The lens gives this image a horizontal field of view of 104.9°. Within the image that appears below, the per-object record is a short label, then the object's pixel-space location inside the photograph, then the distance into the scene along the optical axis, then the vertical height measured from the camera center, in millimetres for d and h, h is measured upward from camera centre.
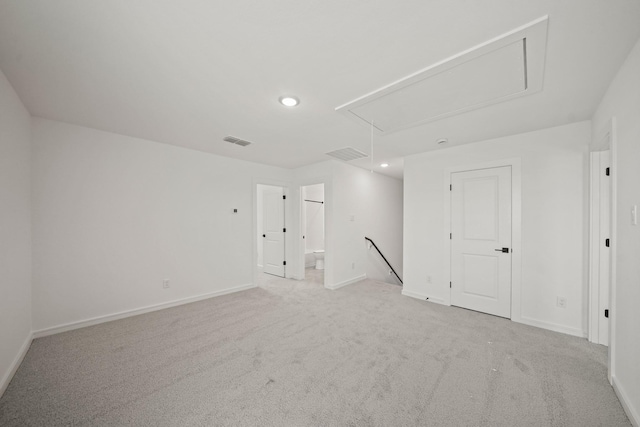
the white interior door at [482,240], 3254 -383
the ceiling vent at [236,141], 3349 +1017
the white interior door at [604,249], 2539 -373
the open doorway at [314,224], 6803 -341
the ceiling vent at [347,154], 3901 +988
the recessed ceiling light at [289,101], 2225 +1033
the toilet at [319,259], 6395 -1221
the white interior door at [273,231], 5406 -428
